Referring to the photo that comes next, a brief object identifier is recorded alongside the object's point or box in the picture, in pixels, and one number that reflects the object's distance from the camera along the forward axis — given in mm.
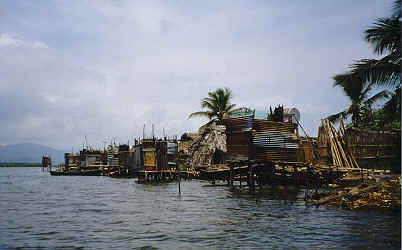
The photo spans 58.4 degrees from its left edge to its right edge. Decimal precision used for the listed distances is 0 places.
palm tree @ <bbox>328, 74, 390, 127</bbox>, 27683
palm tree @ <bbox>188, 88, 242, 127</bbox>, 46094
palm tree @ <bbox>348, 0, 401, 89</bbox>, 13828
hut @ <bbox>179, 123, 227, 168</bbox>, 39750
